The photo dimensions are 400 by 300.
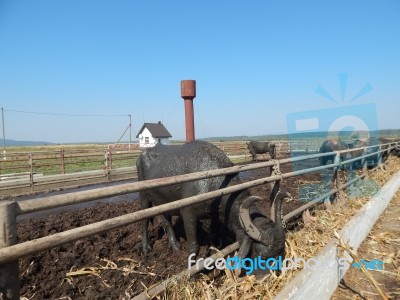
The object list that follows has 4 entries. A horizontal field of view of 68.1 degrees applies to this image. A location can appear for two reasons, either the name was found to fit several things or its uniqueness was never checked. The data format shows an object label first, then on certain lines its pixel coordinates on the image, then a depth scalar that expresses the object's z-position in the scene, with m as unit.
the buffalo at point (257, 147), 20.59
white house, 50.78
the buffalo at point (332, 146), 12.39
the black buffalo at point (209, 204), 3.03
